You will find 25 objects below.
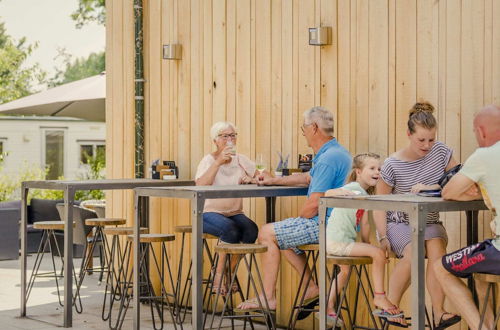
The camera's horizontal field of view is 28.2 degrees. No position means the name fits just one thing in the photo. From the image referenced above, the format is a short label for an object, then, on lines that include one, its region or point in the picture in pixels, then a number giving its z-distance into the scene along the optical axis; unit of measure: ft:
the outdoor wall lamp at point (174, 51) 26.78
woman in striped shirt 17.52
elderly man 20.16
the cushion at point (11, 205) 42.45
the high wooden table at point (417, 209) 15.06
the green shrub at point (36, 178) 50.90
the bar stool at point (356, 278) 17.89
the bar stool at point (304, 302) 20.85
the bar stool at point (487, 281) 15.07
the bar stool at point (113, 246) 24.20
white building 80.38
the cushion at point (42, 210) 43.29
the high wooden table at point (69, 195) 23.41
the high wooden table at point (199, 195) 19.49
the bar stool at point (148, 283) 22.25
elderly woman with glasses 22.71
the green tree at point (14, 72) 99.31
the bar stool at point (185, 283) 23.53
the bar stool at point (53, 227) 25.71
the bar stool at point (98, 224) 25.77
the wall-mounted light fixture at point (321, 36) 21.80
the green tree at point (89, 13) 81.11
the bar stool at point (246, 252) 19.79
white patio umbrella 39.52
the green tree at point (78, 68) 151.02
